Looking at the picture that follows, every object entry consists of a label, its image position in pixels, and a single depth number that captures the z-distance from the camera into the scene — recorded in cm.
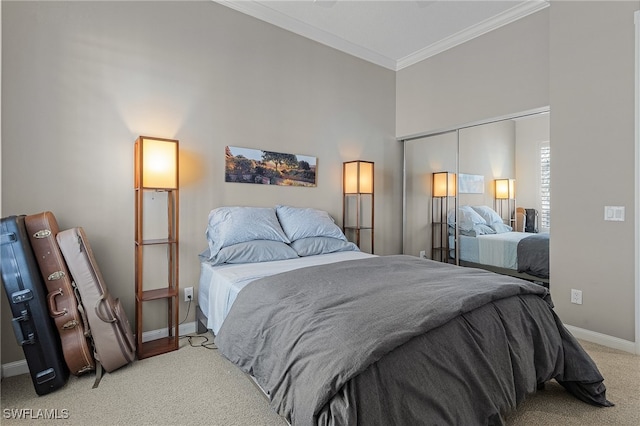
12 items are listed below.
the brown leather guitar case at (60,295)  207
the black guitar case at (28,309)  193
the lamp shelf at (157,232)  241
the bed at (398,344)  118
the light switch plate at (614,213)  255
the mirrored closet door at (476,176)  325
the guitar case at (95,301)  214
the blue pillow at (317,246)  308
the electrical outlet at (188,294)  291
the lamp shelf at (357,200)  389
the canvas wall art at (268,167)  318
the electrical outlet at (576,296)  279
